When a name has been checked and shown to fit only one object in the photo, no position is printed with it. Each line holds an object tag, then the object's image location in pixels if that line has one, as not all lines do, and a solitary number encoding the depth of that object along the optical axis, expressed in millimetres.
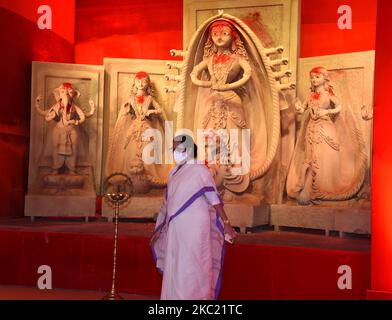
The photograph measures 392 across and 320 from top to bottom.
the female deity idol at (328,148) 6430
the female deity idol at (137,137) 7418
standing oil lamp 5441
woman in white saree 4441
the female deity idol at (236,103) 6801
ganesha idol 7352
